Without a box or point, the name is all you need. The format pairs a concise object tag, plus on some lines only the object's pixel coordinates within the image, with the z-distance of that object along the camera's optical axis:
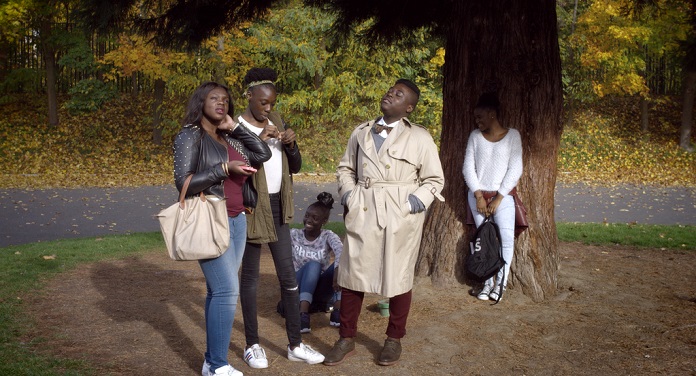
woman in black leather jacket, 4.06
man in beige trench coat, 4.68
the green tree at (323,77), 21.23
